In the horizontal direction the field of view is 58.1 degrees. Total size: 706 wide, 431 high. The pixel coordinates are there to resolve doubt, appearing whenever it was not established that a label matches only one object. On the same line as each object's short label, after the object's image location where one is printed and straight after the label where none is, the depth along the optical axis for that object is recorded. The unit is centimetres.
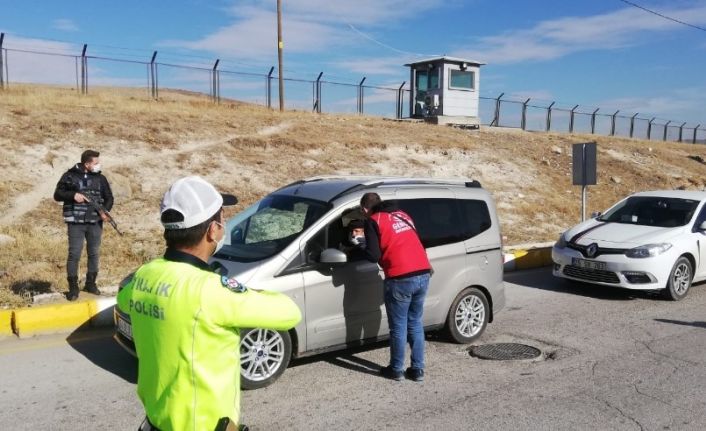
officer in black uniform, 768
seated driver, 592
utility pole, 3098
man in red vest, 530
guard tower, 3155
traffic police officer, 197
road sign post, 1305
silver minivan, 543
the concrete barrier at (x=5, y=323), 675
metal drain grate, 627
